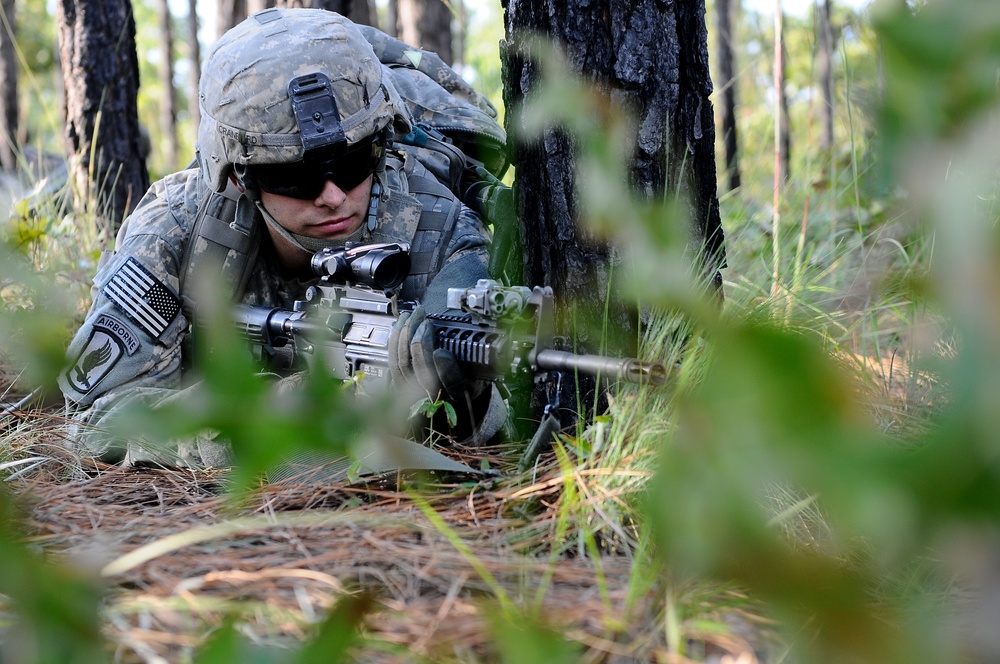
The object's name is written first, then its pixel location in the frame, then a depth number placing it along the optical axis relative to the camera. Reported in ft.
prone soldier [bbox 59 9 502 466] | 8.24
